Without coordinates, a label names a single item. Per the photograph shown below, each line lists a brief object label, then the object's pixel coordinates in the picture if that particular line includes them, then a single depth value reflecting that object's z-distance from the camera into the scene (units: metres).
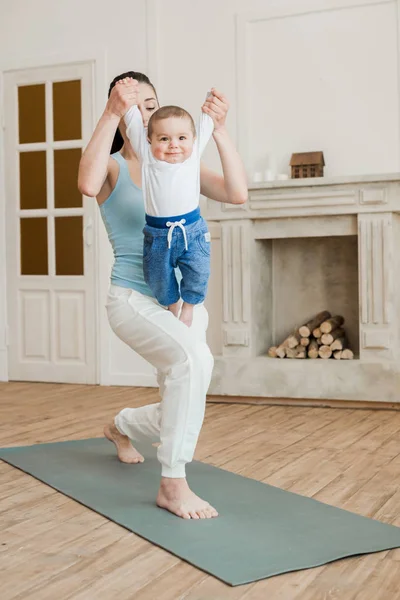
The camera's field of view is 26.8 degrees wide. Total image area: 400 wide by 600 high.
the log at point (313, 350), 4.90
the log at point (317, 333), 4.91
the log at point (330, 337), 4.84
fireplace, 4.59
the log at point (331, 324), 4.89
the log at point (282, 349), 4.96
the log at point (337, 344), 4.83
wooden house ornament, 5.02
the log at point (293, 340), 4.96
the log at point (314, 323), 4.96
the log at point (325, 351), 4.84
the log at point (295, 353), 4.96
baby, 2.45
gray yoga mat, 2.10
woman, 2.45
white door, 5.94
